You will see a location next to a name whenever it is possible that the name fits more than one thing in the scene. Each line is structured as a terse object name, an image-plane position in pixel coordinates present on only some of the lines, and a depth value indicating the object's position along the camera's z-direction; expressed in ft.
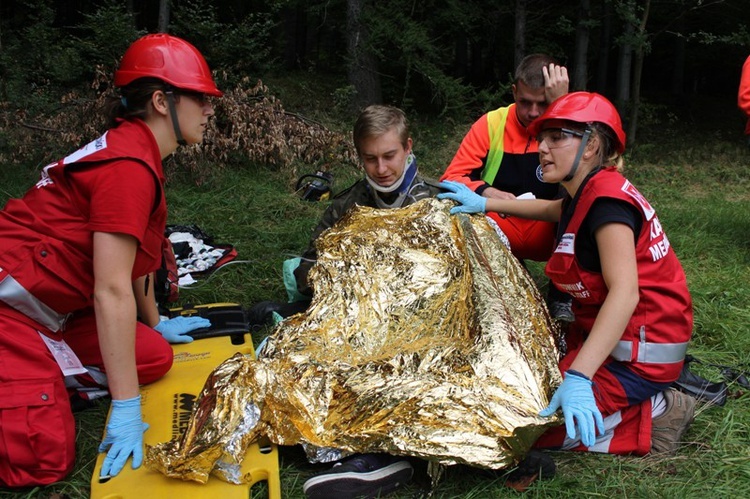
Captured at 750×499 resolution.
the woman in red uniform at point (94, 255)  6.50
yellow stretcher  6.15
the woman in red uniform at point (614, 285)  6.55
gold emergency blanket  6.10
